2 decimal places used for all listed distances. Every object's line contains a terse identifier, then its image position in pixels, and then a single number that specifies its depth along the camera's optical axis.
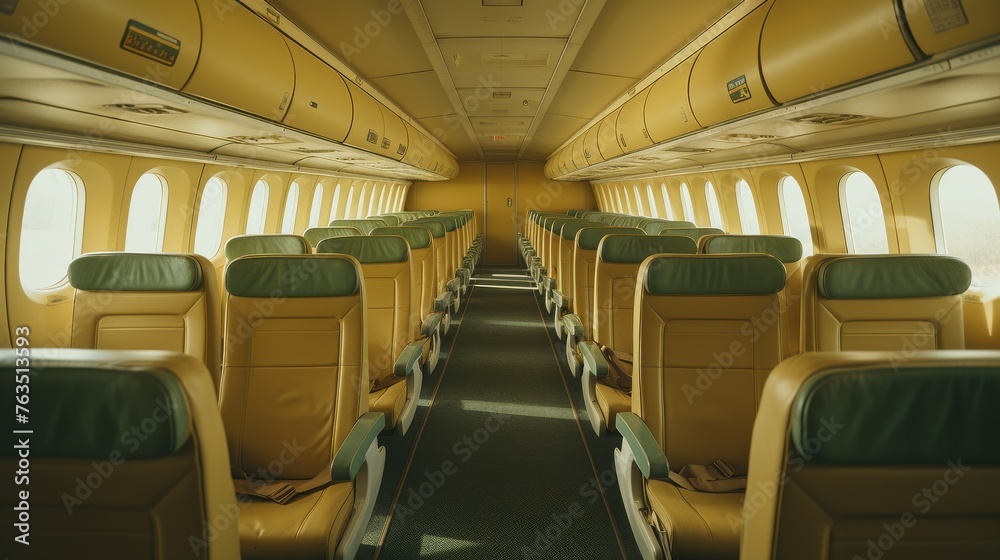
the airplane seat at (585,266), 5.00
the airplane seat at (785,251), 3.97
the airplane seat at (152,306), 2.63
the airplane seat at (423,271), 5.11
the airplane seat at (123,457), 0.95
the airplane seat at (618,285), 3.88
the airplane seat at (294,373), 2.44
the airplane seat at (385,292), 3.90
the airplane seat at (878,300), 2.56
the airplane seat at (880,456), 0.95
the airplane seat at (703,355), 2.49
